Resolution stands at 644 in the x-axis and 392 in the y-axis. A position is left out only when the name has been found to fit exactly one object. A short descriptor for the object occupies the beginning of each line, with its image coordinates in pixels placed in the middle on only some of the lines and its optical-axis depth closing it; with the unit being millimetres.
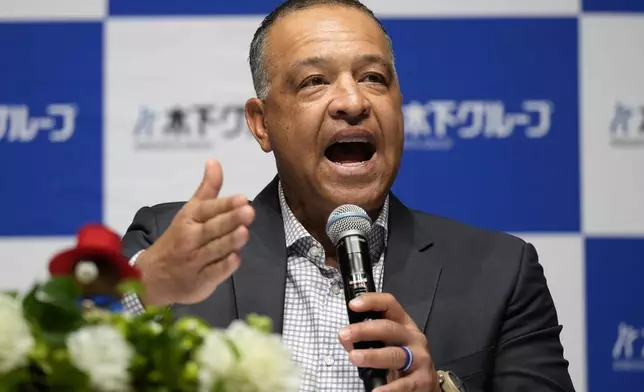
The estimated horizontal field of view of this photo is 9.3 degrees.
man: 3878
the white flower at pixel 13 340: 3022
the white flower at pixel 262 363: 3098
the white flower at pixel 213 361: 3080
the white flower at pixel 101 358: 2973
